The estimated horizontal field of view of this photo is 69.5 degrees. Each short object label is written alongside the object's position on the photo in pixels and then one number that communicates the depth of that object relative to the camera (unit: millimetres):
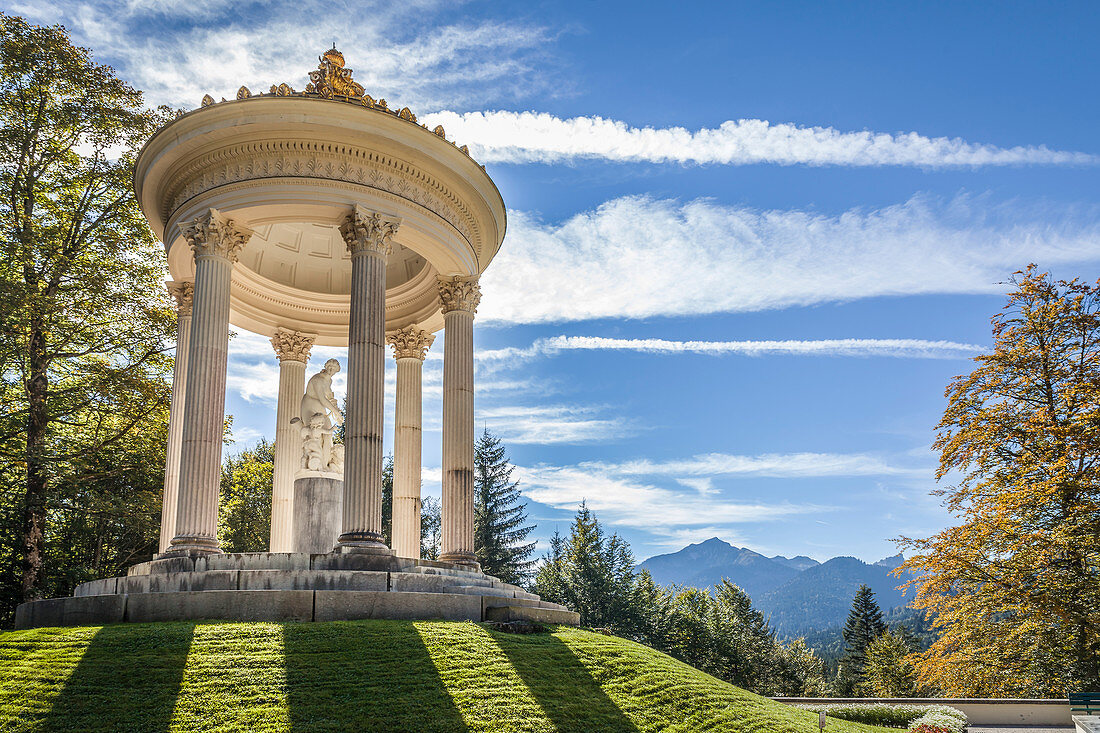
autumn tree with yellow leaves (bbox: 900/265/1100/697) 29453
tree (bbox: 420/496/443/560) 71625
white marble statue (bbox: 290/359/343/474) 23953
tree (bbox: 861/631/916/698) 60500
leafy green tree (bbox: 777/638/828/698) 76875
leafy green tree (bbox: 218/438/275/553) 49156
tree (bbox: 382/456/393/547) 57600
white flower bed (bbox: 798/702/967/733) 24047
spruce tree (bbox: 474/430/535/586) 66500
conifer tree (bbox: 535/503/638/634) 60812
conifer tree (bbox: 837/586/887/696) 86000
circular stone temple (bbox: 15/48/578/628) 17172
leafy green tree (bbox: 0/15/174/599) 30469
